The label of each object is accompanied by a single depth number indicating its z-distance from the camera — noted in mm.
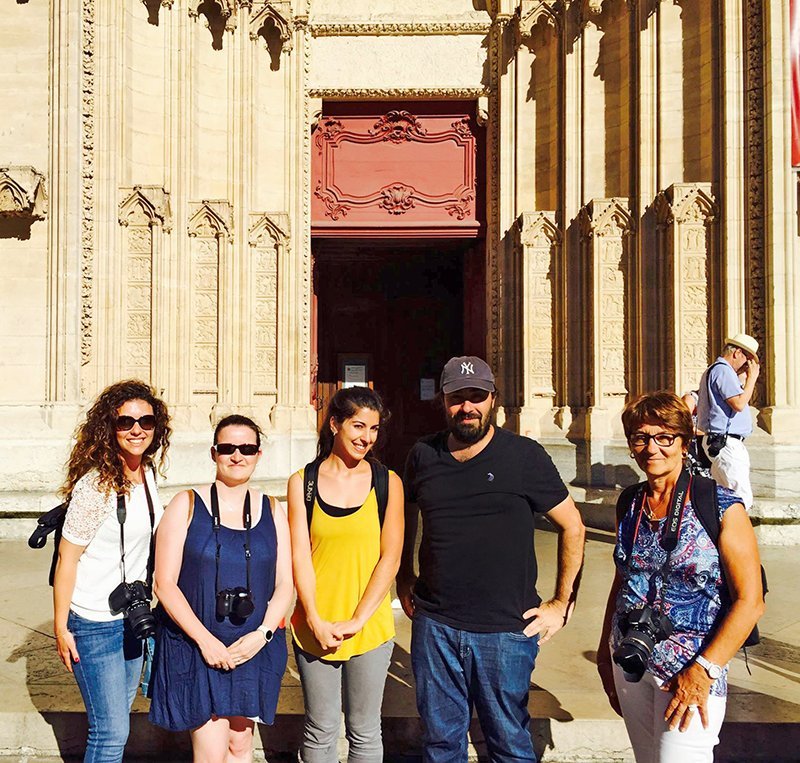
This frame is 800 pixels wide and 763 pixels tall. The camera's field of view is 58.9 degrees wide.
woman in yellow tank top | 2469
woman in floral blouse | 2012
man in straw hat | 5355
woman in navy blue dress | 2309
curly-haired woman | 2395
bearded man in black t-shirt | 2361
